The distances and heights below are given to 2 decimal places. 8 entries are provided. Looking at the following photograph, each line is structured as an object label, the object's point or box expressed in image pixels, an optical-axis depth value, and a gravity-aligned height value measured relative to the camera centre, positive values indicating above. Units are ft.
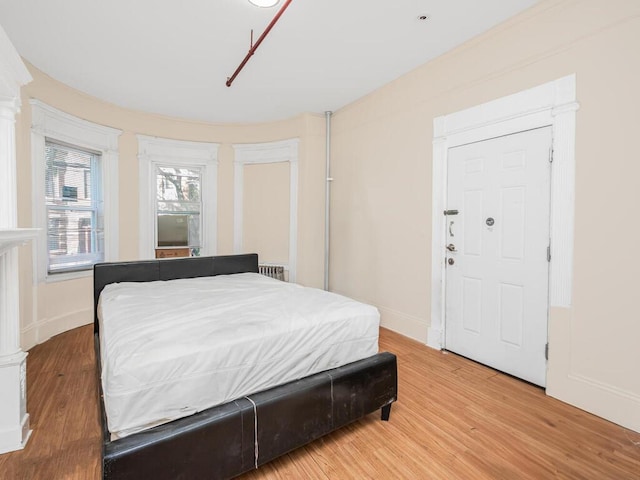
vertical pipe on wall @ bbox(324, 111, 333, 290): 15.10 +1.62
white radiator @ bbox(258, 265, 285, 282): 15.93 -1.96
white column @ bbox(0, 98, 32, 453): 5.82 -1.67
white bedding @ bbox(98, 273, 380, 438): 4.45 -1.85
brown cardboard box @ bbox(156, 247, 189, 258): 15.57 -1.08
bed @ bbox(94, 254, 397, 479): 4.19 -2.80
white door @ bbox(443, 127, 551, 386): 8.05 -0.55
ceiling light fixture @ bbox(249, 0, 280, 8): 7.22 +5.07
